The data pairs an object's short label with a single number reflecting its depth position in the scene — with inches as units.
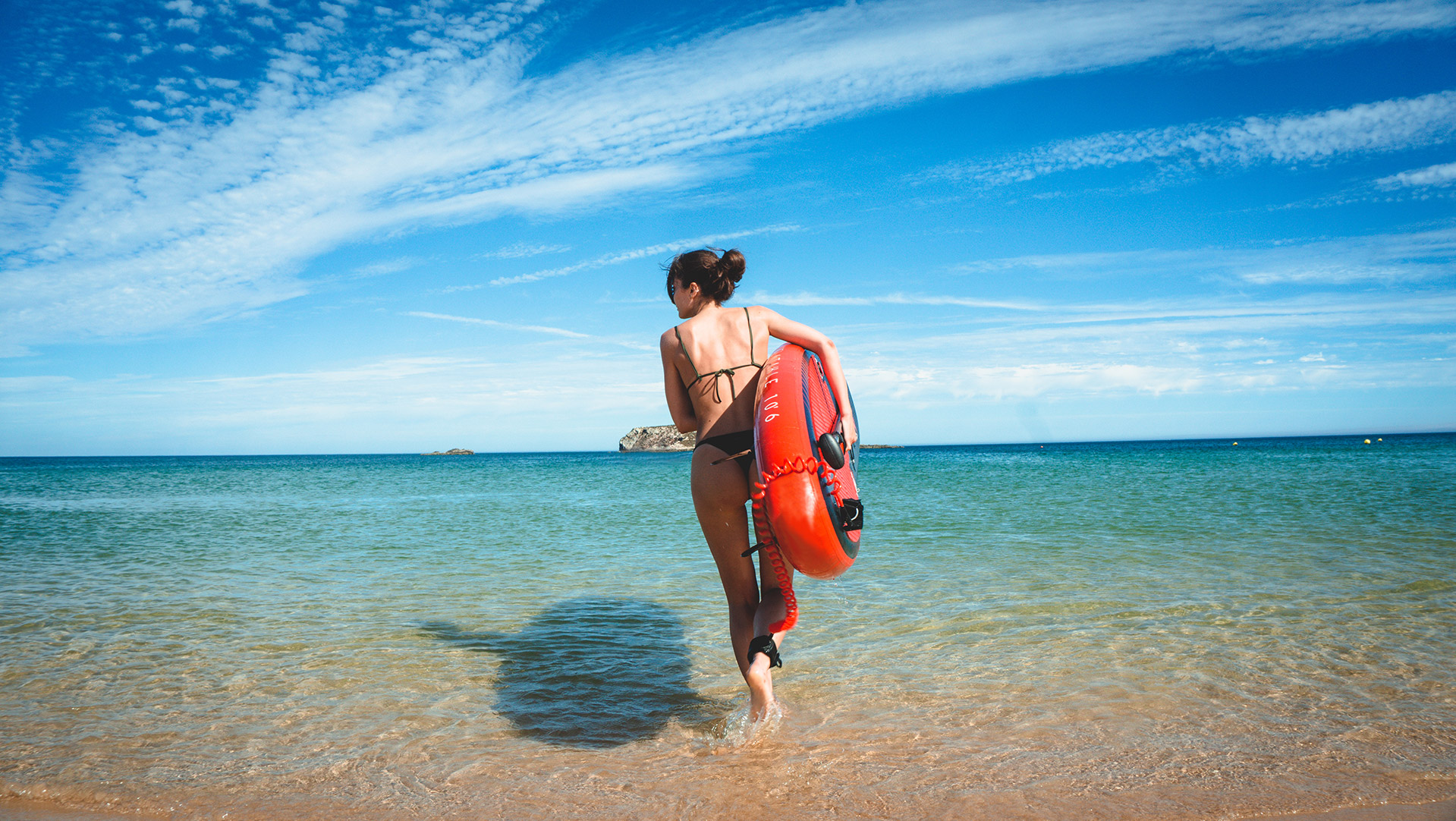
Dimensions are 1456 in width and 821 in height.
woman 125.7
